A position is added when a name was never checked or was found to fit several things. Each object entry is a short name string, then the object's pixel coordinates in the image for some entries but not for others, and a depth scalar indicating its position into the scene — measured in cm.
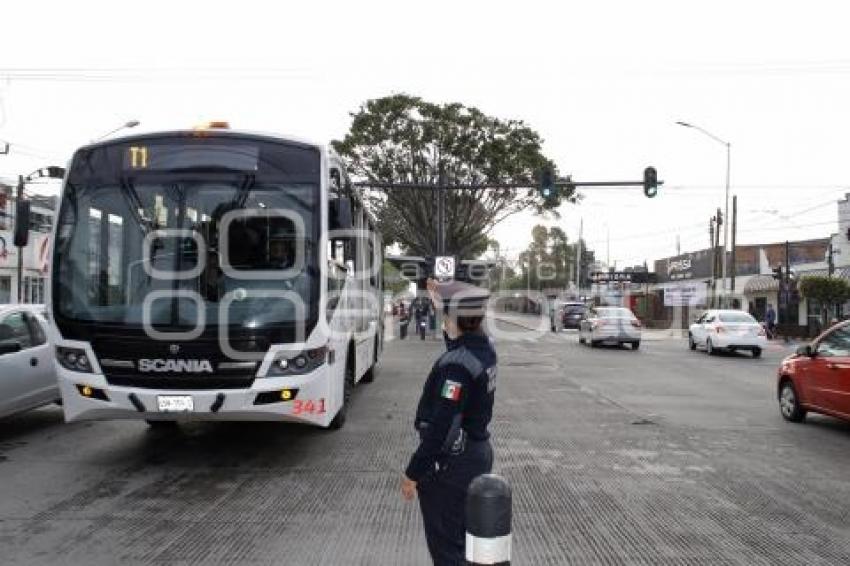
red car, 1028
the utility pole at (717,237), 4785
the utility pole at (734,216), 3975
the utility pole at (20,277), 2501
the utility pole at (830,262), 3944
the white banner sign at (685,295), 5522
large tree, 3872
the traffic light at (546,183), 2600
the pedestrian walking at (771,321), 3869
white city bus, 761
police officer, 385
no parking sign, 3039
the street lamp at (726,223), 3962
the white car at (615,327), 2844
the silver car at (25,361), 962
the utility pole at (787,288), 4062
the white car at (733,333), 2542
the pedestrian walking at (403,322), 3416
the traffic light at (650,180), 2628
